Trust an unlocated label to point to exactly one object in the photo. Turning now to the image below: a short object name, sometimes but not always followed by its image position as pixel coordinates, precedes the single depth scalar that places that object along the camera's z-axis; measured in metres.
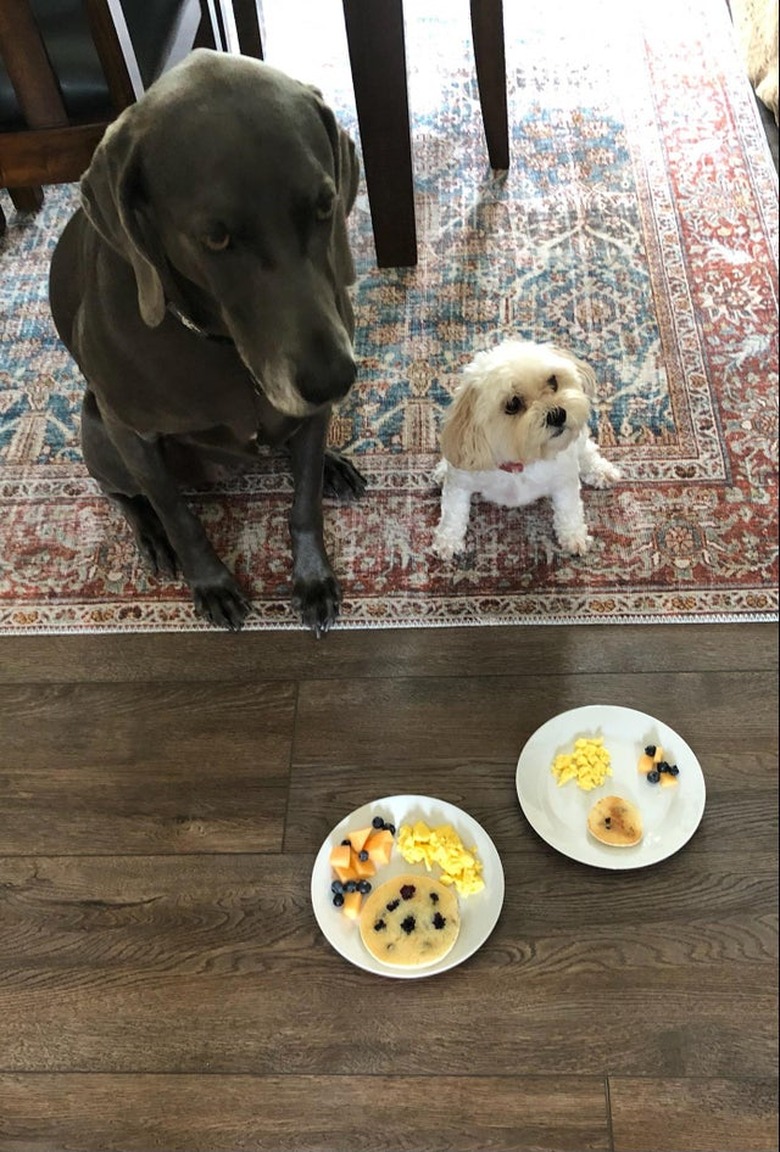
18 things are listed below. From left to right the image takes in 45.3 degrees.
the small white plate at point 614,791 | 1.30
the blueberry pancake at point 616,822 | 1.29
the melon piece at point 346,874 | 1.30
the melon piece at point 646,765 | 1.33
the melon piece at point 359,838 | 1.32
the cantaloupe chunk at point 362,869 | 1.30
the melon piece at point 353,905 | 1.28
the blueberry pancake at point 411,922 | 1.25
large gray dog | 1.03
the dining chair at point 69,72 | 1.44
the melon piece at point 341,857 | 1.30
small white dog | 1.32
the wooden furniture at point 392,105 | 1.64
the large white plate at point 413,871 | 1.25
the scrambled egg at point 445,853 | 1.28
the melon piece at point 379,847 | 1.31
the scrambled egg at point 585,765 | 1.33
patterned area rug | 1.58
